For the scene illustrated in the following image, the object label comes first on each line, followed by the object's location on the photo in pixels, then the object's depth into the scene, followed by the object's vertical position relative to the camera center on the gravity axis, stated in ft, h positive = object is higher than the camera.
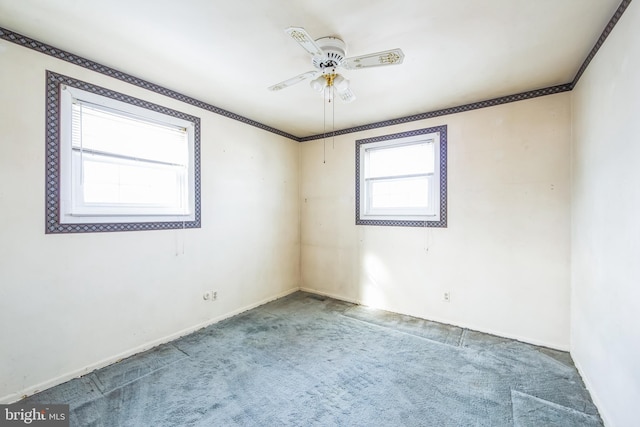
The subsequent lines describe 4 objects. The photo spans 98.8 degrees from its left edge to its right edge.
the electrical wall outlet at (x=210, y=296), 10.62 -3.27
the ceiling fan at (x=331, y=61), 5.49 +3.46
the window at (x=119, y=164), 7.29 +1.51
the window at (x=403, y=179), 11.18 +1.53
